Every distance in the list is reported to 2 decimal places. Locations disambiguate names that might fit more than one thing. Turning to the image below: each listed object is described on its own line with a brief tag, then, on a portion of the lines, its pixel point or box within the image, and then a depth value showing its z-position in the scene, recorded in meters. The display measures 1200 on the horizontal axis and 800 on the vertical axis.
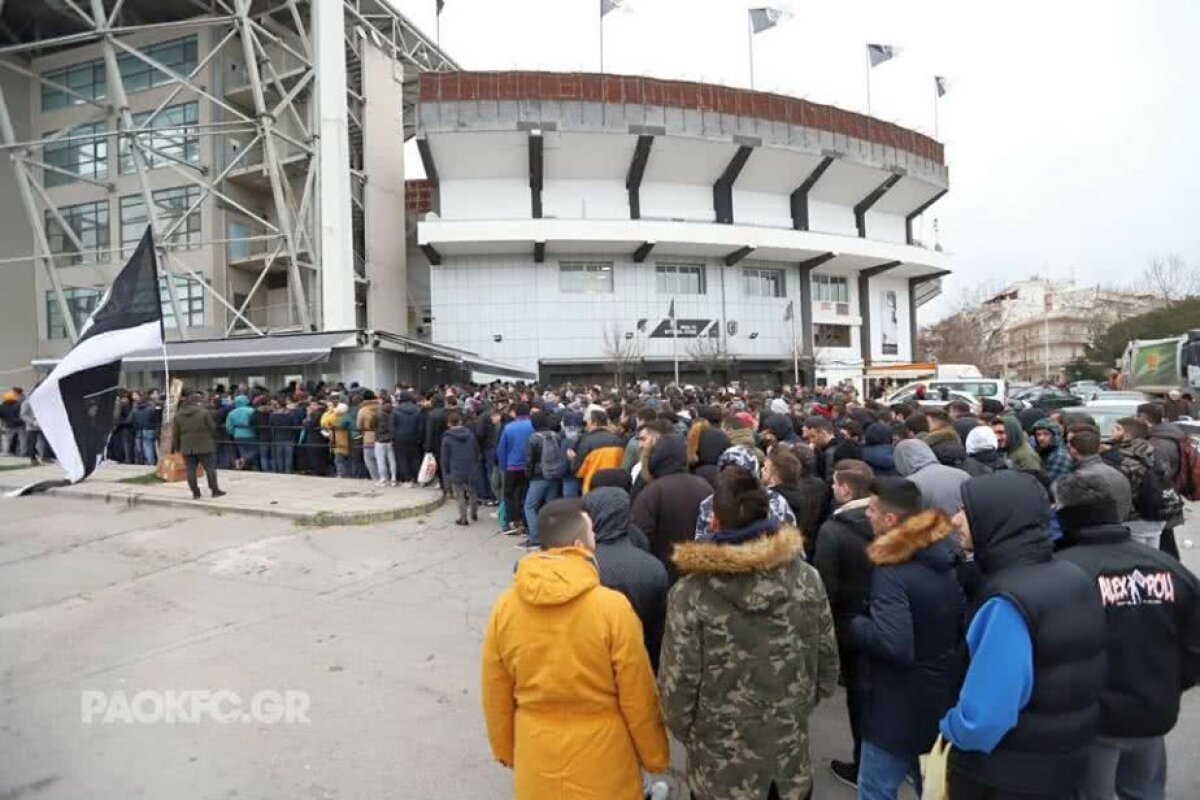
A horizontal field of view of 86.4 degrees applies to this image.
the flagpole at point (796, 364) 37.75
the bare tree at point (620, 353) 35.59
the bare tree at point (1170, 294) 44.03
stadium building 26.50
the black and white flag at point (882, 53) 36.69
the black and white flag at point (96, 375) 8.06
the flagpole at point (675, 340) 36.94
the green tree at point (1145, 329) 38.03
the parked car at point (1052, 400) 19.22
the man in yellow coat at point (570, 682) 2.29
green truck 24.02
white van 21.28
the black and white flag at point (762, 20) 33.38
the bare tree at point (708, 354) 36.88
